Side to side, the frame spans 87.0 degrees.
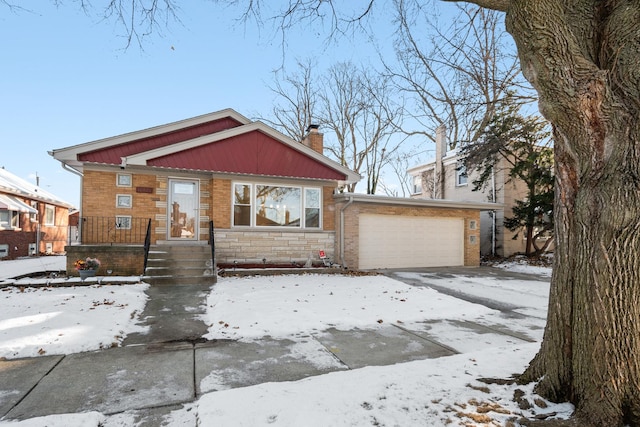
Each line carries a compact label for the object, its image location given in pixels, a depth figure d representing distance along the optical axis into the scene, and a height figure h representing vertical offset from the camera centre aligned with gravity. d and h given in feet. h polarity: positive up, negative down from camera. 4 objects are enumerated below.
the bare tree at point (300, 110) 81.37 +27.97
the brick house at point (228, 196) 33.30 +3.05
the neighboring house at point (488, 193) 55.88 +5.78
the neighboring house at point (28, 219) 51.72 +0.82
